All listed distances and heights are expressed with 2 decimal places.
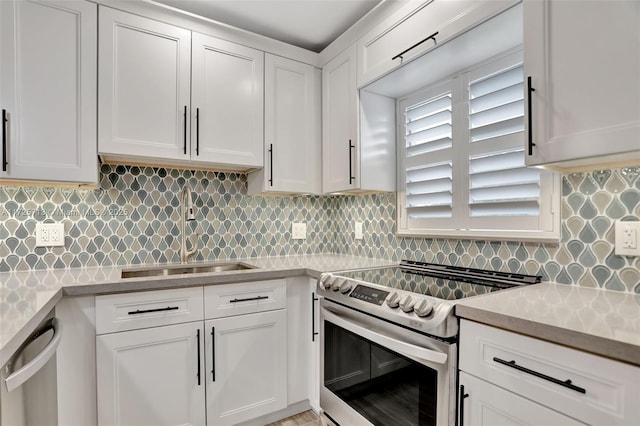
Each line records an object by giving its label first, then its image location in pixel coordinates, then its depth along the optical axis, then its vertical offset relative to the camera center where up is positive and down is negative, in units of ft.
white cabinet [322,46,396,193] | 6.93 +1.58
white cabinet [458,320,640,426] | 2.66 -1.50
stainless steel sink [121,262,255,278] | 6.52 -1.19
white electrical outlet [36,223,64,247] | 6.09 -0.42
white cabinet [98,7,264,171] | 5.89 +2.13
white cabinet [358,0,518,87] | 4.56 +2.76
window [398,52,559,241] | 5.08 +0.81
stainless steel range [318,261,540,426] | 3.84 -1.66
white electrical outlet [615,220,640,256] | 4.03 -0.32
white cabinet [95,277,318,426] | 5.17 -2.40
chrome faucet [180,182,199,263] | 7.17 -0.13
